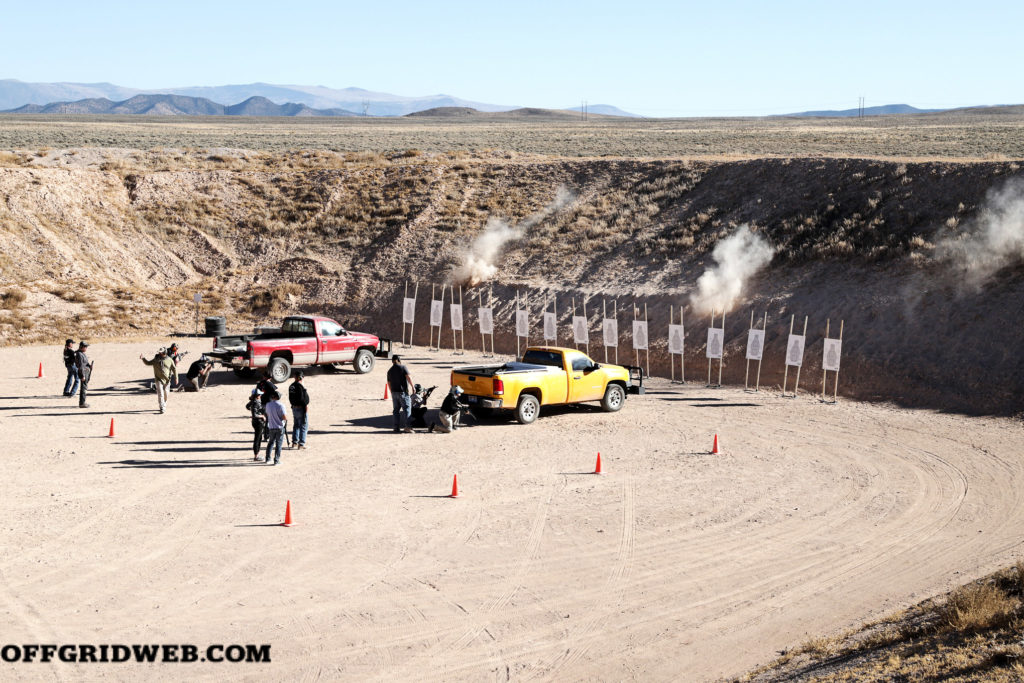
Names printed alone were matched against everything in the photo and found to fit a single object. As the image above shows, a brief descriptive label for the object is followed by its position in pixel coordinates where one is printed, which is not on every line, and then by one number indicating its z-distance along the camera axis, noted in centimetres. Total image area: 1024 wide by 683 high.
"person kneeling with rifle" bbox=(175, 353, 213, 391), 2808
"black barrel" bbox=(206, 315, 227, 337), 3966
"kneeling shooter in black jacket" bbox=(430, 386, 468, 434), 2309
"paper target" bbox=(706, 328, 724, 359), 3112
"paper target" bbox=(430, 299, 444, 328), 3976
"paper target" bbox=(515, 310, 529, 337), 3666
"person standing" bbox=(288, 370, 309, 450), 2066
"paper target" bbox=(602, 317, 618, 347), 3375
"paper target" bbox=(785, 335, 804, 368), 2944
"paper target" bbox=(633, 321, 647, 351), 3319
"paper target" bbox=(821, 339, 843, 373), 2855
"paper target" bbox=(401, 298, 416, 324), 4016
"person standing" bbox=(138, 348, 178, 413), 2470
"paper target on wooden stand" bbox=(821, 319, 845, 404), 2830
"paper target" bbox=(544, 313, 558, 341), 3566
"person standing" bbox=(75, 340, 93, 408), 2539
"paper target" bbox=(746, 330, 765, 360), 3009
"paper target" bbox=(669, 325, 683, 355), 3222
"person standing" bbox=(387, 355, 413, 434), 2275
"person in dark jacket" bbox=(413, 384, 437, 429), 2342
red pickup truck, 2884
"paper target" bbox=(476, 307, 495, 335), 3776
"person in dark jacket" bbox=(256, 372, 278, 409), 1980
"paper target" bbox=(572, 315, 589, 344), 3512
